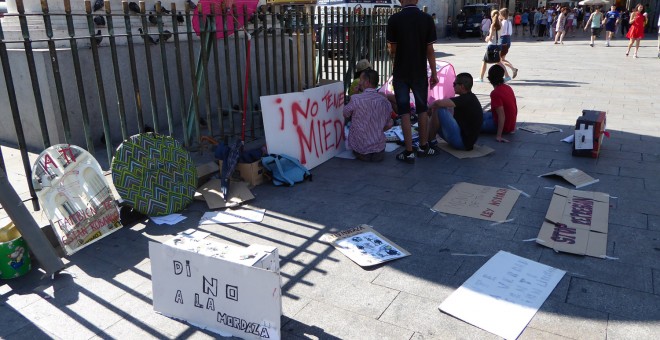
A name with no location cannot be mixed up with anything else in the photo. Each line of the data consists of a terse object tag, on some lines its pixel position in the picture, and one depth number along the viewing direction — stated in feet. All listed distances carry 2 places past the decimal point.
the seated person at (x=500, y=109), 21.58
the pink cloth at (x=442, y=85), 26.43
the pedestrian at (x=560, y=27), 72.95
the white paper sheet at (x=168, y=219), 14.08
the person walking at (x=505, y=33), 37.88
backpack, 16.88
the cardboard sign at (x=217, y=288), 8.33
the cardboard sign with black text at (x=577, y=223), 12.03
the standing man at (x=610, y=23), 70.11
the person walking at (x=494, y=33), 37.04
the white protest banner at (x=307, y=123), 17.62
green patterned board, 13.85
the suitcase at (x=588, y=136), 18.78
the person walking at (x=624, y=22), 93.86
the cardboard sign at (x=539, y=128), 23.27
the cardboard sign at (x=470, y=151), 19.78
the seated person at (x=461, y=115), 19.74
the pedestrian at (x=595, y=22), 68.54
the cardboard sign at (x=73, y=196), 12.24
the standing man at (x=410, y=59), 18.31
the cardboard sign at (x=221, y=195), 15.16
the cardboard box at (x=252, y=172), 16.69
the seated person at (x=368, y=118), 18.95
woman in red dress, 51.29
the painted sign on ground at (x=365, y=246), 11.71
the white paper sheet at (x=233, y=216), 14.14
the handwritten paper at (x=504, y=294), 9.28
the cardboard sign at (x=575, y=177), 16.40
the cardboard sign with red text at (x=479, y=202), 14.21
